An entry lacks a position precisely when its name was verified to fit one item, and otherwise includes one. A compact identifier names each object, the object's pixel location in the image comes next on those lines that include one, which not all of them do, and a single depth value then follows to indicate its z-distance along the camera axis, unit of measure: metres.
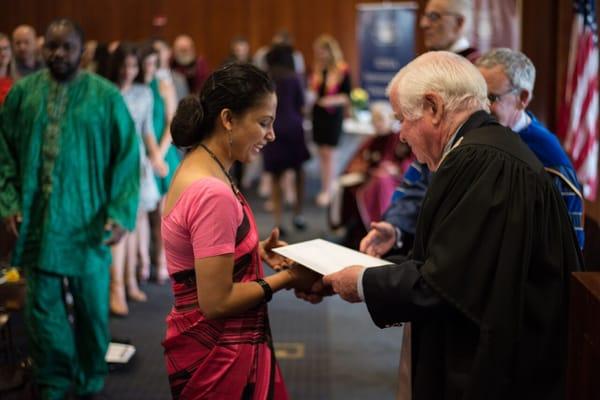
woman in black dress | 8.59
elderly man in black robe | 1.86
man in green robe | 3.40
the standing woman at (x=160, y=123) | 5.26
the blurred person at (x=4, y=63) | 5.38
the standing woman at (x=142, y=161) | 5.00
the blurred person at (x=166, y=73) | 5.88
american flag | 3.78
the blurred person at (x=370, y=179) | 6.45
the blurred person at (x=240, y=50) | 10.01
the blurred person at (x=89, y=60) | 5.45
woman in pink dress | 2.07
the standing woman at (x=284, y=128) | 7.35
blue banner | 9.61
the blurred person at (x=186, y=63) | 8.07
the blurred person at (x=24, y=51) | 5.95
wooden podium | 1.56
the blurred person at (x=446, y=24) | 3.55
